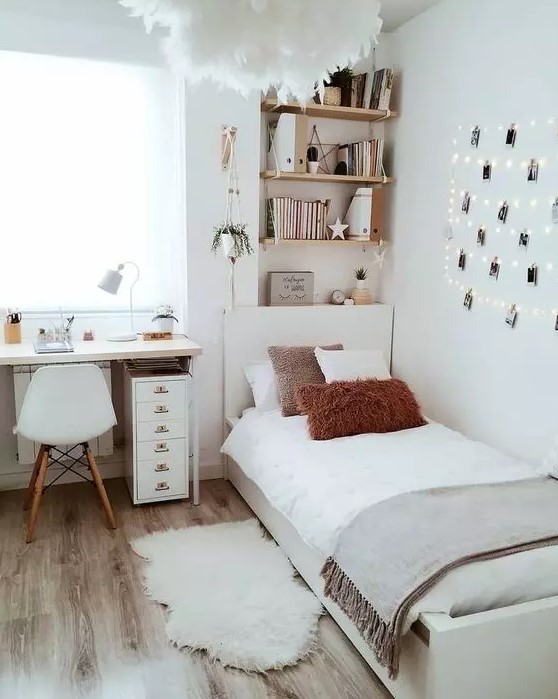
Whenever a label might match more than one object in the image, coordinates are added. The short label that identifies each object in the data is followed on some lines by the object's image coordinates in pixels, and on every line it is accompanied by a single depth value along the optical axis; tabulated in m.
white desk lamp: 3.55
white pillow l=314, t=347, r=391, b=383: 3.55
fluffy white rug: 2.33
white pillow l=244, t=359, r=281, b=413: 3.64
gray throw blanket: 1.98
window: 3.56
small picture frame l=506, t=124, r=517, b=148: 3.06
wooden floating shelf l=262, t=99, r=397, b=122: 3.82
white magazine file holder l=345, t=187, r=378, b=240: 4.02
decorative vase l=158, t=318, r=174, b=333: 3.74
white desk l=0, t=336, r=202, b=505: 3.18
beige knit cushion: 3.51
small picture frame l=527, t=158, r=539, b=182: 2.93
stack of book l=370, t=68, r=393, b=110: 3.89
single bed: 1.88
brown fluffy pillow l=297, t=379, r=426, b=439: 3.18
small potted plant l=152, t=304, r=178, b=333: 3.74
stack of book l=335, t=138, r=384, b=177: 3.97
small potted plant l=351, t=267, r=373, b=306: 4.19
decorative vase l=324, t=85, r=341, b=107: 3.90
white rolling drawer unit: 3.43
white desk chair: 3.06
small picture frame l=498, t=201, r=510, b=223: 3.12
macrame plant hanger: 3.67
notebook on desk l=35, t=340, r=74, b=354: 3.29
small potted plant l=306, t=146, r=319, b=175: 3.95
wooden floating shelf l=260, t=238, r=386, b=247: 3.89
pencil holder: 3.49
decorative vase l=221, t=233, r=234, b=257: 3.66
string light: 2.89
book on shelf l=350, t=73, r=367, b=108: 3.97
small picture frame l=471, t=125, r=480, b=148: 3.31
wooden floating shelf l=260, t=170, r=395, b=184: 3.81
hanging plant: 3.67
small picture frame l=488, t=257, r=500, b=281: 3.21
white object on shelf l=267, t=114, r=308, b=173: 3.81
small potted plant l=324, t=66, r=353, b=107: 3.91
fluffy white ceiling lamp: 1.49
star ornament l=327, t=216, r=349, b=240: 4.06
